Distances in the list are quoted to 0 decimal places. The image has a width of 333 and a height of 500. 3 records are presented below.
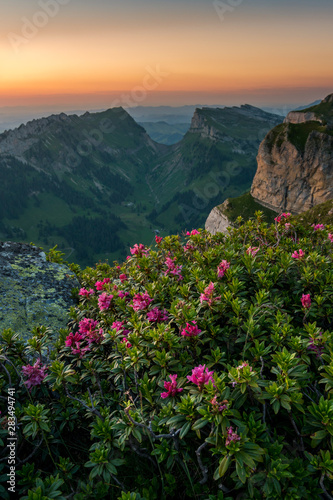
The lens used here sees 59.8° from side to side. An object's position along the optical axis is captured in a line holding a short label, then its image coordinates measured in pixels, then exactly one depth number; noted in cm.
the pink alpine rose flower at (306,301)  615
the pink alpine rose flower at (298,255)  803
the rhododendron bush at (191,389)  396
